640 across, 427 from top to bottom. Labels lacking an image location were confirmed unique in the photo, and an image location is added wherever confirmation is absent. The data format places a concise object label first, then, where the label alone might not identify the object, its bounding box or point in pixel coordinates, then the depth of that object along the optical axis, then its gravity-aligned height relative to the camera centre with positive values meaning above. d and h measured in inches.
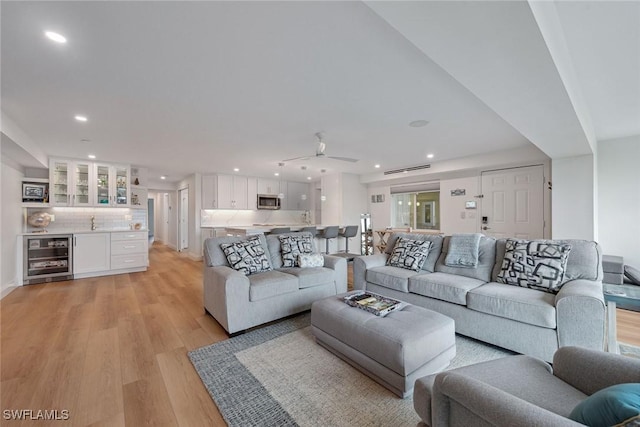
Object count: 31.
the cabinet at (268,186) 308.7 +34.5
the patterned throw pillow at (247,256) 116.8 -19.5
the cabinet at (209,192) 273.0 +23.6
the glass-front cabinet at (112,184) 212.4 +25.4
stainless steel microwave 305.7 +15.5
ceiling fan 148.7 +38.5
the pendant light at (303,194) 254.6 +26.8
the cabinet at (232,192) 276.7 +24.9
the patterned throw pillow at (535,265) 90.4 -19.0
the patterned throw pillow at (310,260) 130.5 -23.6
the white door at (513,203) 183.2 +7.7
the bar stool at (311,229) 224.3 -13.0
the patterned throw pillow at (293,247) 133.8 -17.7
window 261.3 +3.7
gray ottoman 64.8 -34.8
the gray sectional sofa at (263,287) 100.0 -31.2
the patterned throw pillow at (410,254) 125.7 -20.2
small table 78.3 -28.2
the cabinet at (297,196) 338.0 +23.9
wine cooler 177.5 -30.8
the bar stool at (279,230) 218.4 -13.4
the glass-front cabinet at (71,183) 195.3 +24.8
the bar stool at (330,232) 235.7 -16.6
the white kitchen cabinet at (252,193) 298.8 +24.6
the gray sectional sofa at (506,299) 74.6 -29.5
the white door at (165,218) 379.9 -5.3
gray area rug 60.5 -47.0
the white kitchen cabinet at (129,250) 207.5 -28.9
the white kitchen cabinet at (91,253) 192.5 -28.8
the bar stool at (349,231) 256.5 -17.3
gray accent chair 30.5 -27.2
